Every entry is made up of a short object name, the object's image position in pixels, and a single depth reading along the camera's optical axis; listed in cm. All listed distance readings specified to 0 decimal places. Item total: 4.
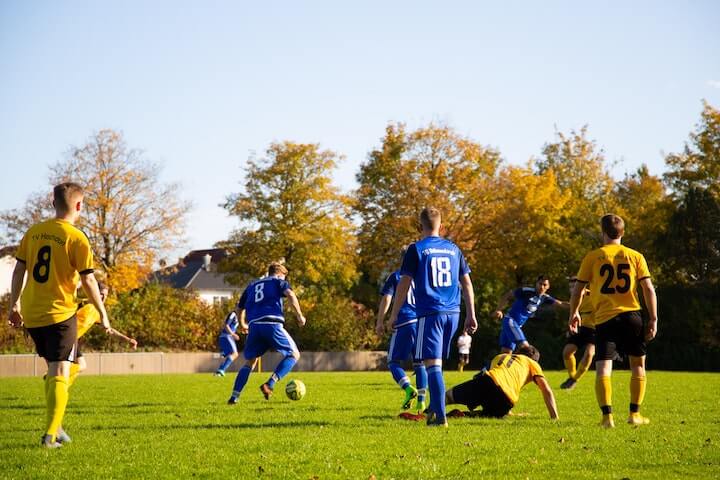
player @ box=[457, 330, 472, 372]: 3412
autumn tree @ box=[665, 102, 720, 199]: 4203
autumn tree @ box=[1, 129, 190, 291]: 4006
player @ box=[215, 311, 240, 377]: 2505
